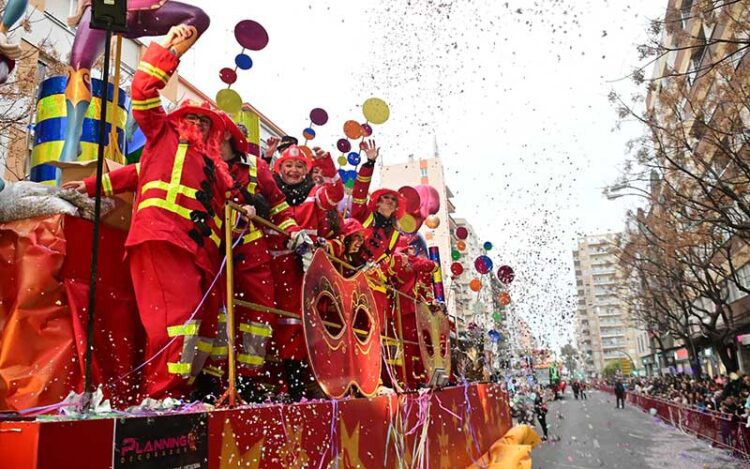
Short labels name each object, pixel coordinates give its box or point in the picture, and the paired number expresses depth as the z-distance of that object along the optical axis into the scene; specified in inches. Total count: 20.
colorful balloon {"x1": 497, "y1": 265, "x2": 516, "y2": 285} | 486.6
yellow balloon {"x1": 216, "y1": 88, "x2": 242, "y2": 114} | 201.5
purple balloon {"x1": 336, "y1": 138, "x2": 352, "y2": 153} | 331.0
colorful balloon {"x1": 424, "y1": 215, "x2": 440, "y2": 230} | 432.3
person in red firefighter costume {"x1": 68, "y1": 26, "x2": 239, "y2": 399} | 103.0
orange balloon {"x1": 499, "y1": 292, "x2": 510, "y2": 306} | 493.0
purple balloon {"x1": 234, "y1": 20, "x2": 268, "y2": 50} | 200.8
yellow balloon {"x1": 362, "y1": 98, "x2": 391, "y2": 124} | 259.8
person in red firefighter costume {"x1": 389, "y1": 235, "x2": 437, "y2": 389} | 231.6
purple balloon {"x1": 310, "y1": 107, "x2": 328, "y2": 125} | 295.0
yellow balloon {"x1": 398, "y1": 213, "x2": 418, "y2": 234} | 289.6
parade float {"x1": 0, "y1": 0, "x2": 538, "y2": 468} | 71.7
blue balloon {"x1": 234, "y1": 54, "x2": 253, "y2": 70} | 218.2
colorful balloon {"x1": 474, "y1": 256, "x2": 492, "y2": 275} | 452.2
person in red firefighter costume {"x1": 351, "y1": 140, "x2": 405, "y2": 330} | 225.6
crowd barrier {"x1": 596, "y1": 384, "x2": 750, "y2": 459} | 454.3
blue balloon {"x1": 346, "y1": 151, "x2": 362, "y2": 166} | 344.2
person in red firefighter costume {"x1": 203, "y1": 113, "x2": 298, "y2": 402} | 127.3
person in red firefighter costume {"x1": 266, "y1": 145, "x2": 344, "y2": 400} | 148.2
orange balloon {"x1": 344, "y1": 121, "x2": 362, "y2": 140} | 306.7
